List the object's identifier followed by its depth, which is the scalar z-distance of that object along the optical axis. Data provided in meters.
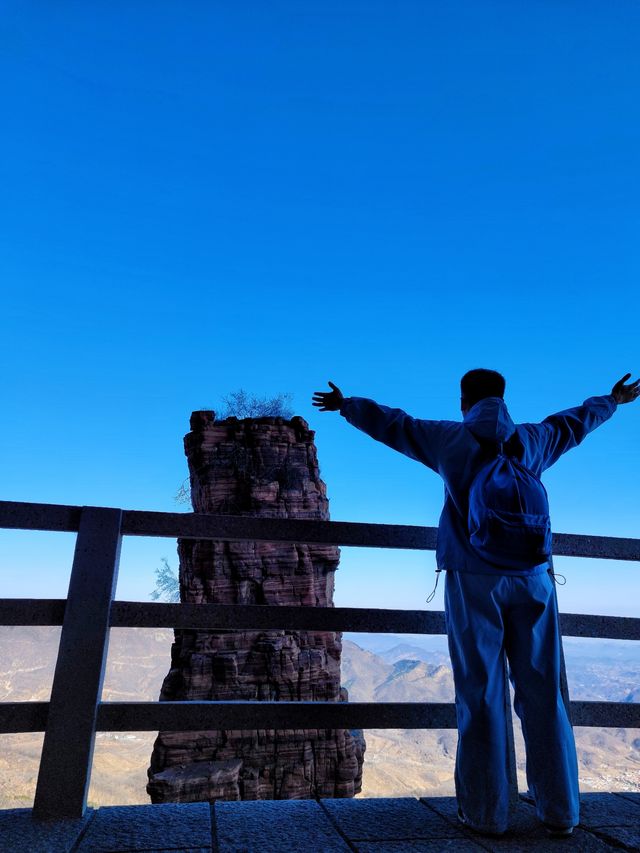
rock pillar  22.77
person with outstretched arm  2.39
